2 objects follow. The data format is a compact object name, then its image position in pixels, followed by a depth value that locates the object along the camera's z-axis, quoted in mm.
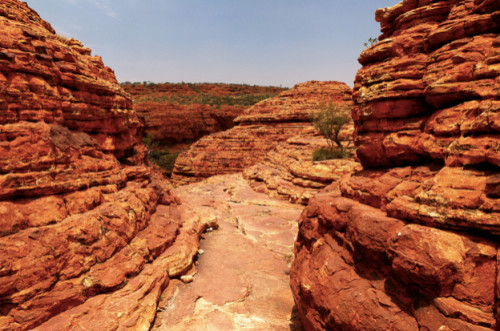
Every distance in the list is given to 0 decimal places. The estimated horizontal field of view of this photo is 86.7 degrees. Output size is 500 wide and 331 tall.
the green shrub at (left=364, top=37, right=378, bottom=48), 5317
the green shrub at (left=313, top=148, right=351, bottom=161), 13234
